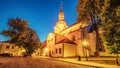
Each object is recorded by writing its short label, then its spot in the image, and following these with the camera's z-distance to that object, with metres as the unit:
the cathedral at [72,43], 20.02
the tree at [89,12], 14.77
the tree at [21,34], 25.61
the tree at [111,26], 7.83
